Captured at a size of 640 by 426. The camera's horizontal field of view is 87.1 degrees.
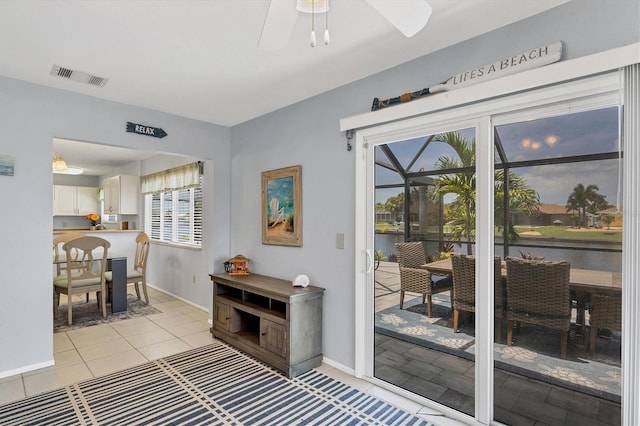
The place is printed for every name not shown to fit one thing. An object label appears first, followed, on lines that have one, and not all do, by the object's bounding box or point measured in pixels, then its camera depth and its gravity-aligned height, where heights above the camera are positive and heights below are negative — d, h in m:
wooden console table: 2.95 -1.04
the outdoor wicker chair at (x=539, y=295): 1.99 -0.51
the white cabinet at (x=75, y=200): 8.40 +0.35
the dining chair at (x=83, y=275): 4.36 -0.83
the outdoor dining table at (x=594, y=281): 1.80 -0.38
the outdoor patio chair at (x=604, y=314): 1.80 -0.56
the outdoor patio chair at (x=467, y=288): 2.20 -0.52
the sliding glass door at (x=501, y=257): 1.86 -0.29
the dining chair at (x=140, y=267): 5.29 -0.88
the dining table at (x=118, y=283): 4.87 -1.02
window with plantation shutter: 5.46 +0.01
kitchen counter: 5.88 -0.33
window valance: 5.02 +0.58
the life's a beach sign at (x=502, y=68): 1.91 +0.89
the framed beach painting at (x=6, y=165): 2.89 +0.42
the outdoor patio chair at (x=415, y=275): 2.55 -0.49
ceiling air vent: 2.79 +1.19
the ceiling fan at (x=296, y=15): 1.41 +0.87
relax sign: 3.58 +0.92
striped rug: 2.31 -1.41
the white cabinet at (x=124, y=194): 6.80 +0.40
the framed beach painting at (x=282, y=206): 3.48 +0.07
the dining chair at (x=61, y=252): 4.48 -0.56
